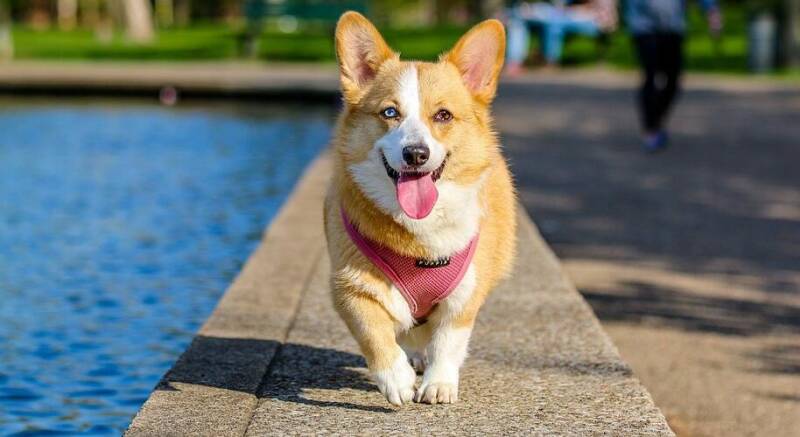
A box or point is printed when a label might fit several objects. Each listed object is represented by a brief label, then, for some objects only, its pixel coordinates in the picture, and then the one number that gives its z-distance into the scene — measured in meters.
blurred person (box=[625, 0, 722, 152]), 13.94
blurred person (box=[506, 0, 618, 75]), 26.28
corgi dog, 4.72
